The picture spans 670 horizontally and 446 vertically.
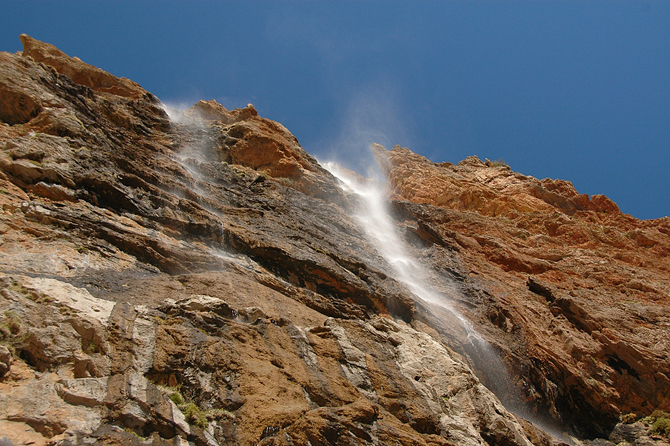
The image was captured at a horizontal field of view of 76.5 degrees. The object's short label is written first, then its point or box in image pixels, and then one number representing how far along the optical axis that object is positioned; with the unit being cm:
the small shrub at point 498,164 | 3979
